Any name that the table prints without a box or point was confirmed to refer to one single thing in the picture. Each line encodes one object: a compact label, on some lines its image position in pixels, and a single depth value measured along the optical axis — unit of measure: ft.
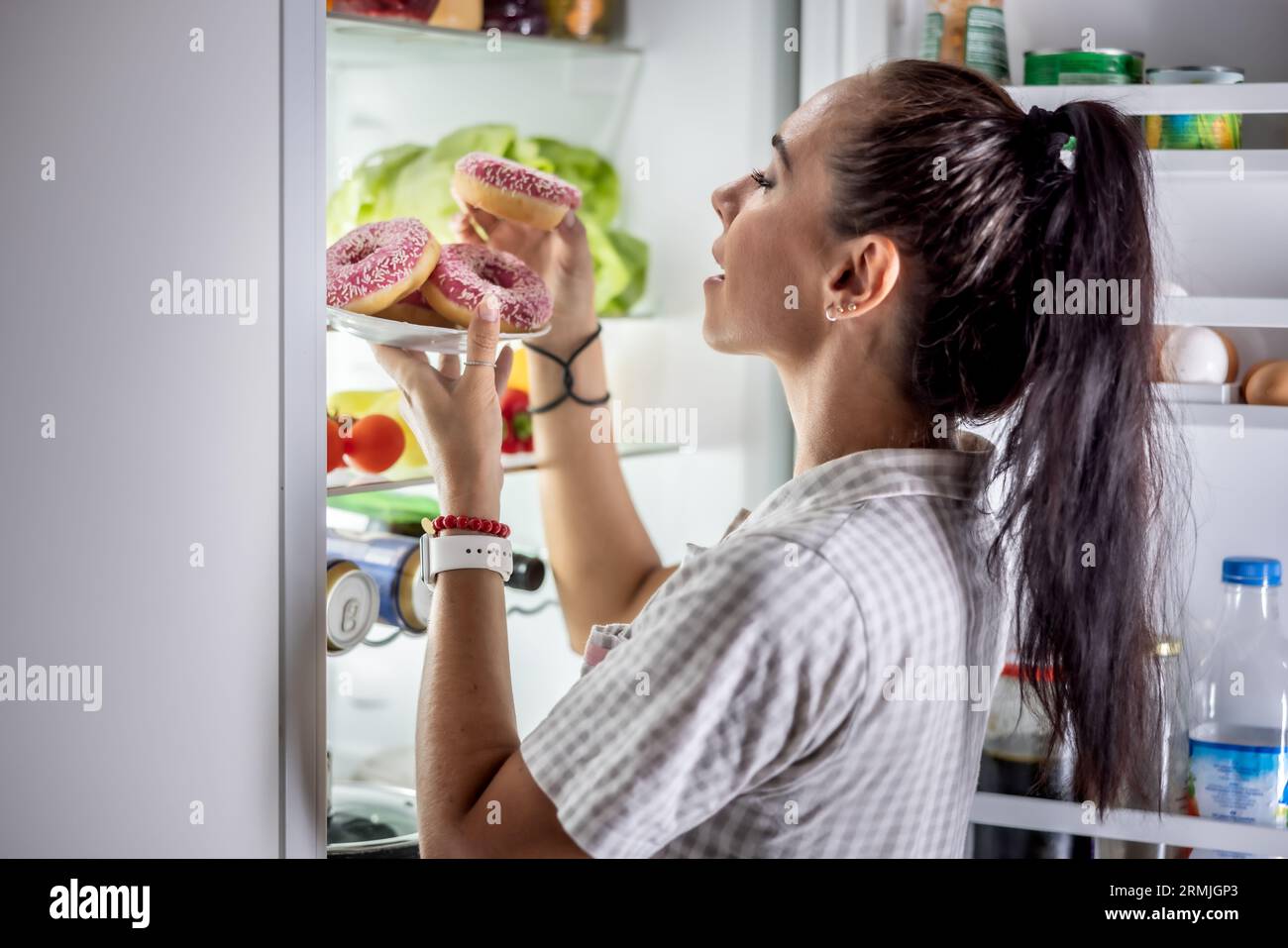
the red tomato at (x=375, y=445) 3.22
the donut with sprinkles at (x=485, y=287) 2.82
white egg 3.52
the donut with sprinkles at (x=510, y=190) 3.27
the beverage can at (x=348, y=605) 2.88
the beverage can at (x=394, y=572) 3.25
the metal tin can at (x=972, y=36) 3.66
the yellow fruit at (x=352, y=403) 3.41
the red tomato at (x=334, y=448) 3.14
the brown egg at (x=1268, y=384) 3.43
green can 3.48
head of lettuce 3.67
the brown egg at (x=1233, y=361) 3.62
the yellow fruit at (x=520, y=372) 4.08
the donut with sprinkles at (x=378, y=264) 2.64
